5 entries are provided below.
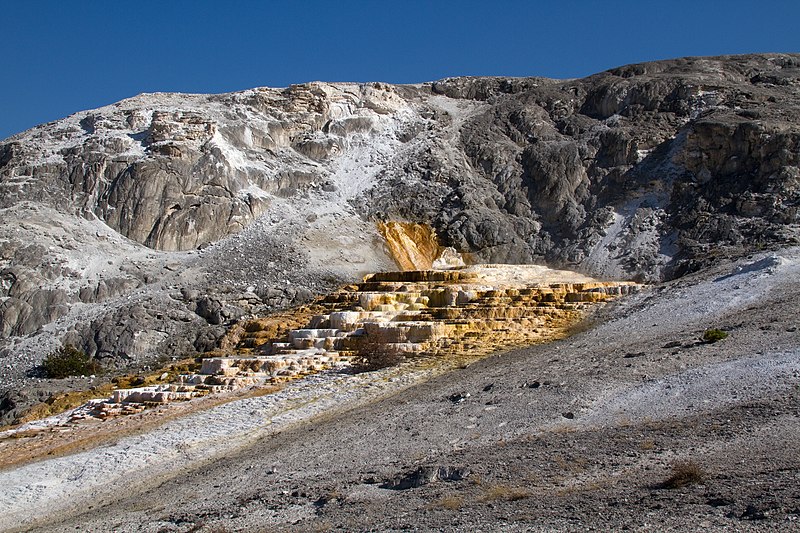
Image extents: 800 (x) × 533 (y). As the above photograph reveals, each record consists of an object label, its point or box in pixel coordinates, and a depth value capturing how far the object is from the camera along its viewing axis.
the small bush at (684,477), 8.38
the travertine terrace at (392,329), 21.31
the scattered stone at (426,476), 10.34
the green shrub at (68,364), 25.56
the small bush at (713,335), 15.97
